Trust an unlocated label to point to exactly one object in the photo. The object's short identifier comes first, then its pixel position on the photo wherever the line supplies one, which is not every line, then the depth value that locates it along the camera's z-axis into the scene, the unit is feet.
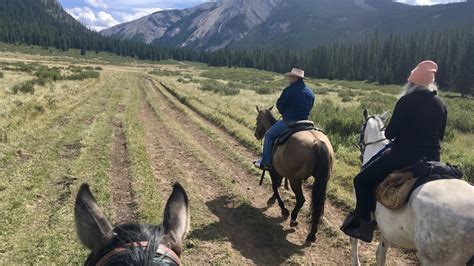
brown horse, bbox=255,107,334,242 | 23.57
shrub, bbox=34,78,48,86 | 91.04
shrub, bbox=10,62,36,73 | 132.25
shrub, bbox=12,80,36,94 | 75.66
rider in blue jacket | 26.86
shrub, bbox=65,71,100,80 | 119.57
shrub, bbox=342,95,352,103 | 113.60
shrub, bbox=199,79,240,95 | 112.06
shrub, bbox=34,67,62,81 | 107.19
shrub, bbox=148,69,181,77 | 209.05
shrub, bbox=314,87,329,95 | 144.66
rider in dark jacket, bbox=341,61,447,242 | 15.66
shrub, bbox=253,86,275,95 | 127.03
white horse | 12.84
